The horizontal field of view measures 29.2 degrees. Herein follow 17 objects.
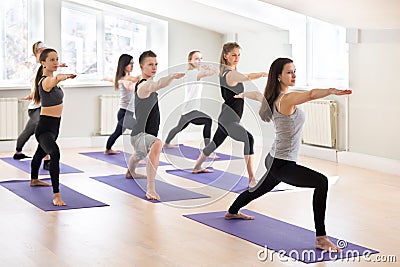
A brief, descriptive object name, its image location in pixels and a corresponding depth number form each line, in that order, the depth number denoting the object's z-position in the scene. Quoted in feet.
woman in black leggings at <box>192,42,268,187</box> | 20.83
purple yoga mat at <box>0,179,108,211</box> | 19.07
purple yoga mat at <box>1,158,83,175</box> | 24.61
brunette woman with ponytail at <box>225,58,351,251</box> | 14.61
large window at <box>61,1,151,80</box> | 31.40
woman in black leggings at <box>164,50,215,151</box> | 25.50
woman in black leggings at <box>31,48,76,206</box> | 19.13
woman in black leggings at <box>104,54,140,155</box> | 26.61
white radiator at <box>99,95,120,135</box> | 31.58
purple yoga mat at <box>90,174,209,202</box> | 20.22
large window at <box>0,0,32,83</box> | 30.30
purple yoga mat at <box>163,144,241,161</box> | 28.12
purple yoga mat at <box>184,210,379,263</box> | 14.30
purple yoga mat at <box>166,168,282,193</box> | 21.88
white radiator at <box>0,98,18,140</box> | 29.40
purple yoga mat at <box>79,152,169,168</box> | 26.56
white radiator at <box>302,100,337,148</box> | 27.09
